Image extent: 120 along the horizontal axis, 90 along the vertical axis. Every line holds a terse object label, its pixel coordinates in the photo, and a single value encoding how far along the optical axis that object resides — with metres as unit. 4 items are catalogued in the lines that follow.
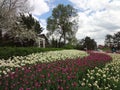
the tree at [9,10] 8.41
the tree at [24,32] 10.83
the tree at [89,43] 28.64
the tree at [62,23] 23.64
